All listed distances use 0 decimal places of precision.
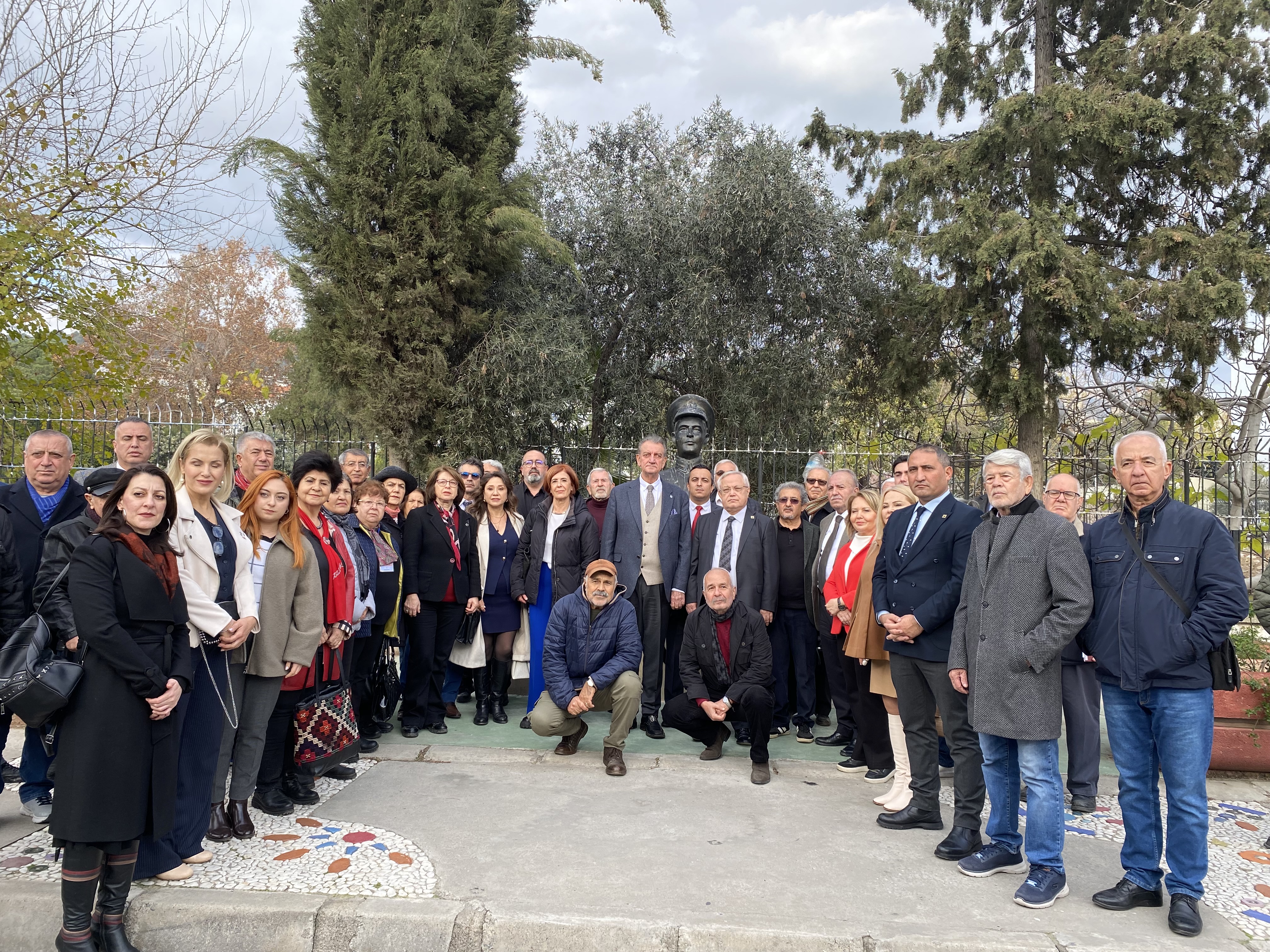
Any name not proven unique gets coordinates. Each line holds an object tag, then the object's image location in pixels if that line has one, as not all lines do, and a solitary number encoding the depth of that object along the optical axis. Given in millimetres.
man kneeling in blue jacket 5602
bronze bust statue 7906
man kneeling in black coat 5605
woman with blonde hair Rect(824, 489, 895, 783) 5387
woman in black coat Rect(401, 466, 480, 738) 6219
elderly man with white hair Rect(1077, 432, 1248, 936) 3492
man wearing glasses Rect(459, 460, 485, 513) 7074
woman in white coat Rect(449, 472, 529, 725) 6625
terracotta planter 5453
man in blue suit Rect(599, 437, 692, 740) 6543
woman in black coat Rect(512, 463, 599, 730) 6527
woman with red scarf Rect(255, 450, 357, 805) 4617
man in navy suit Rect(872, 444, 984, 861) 4348
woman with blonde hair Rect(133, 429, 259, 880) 3754
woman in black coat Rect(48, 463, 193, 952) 3191
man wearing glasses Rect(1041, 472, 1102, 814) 4957
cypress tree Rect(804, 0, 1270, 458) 11992
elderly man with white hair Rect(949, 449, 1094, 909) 3713
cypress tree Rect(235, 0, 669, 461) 12430
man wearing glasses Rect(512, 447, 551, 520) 7246
